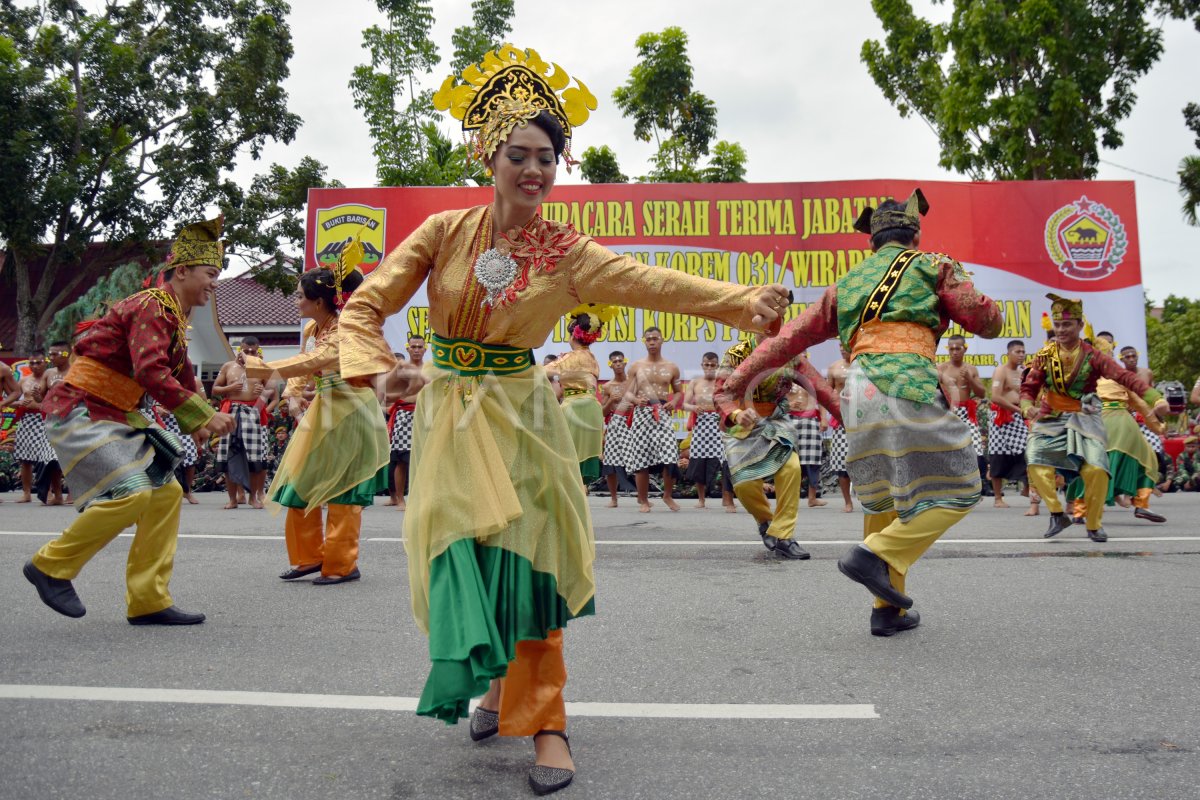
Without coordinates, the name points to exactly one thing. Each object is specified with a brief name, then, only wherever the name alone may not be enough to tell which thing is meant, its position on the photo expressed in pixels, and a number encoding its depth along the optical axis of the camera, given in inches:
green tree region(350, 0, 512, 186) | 1027.3
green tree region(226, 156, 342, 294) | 918.4
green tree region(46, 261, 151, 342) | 927.0
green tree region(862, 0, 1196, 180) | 710.5
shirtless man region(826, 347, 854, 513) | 466.6
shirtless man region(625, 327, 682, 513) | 485.1
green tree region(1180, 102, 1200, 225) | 752.3
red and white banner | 578.6
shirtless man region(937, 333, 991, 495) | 469.1
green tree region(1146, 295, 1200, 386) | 1130.7
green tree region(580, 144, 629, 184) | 945.5
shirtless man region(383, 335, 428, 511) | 486.6
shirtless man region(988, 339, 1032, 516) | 478.3
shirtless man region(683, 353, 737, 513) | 512.8
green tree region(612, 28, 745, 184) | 940.0
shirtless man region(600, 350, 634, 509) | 508.4
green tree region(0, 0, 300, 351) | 816.3
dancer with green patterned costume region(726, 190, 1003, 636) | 179.5
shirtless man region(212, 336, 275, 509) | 470.6
